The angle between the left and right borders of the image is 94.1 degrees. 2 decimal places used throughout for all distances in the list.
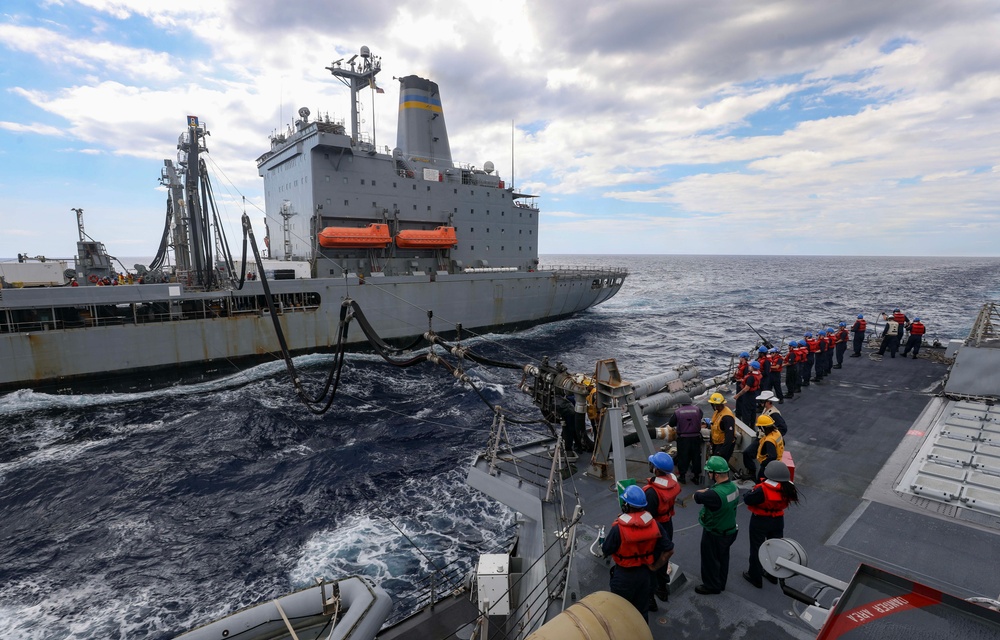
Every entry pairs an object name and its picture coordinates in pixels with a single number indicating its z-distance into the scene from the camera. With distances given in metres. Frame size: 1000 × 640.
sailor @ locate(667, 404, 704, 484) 7.02
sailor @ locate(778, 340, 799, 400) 11.60
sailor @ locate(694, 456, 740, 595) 4.49
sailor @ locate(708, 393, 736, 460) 6.74
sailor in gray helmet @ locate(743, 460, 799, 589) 4.51
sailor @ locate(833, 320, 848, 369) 14.56
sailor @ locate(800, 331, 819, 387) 12.64
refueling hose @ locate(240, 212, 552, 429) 8.04
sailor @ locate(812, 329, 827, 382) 13.16
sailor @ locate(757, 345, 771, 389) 10.58
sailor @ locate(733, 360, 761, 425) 9.12
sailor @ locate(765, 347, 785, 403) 11.40
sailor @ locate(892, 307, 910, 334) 16.30
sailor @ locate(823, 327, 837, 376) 13.45
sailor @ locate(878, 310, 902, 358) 16.25
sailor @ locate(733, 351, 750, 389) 9.83
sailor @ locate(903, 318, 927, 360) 15.47
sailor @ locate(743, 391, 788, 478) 5.63
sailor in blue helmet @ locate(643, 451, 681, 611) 4.51
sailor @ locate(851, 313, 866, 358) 15.88
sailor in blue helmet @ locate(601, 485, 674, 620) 3.88
